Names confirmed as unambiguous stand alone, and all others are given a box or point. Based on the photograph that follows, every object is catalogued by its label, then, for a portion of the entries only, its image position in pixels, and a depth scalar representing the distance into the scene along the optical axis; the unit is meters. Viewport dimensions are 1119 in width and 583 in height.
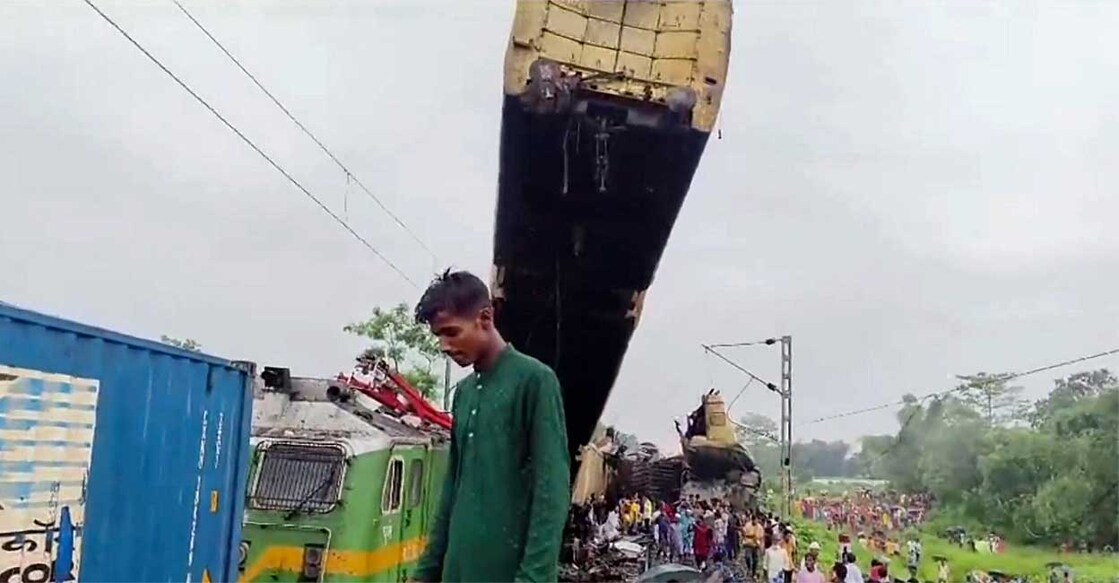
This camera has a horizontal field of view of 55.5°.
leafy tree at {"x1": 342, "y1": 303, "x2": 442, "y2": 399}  29.05
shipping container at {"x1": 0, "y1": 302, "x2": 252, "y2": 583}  4.17
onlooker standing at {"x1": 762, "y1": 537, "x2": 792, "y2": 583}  11.61
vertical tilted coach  5.10
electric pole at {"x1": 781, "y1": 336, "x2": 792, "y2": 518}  16.30
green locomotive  6.76
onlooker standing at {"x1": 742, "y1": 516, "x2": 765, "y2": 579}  14.12
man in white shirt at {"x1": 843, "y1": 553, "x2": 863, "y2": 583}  8.81
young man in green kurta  2.30
